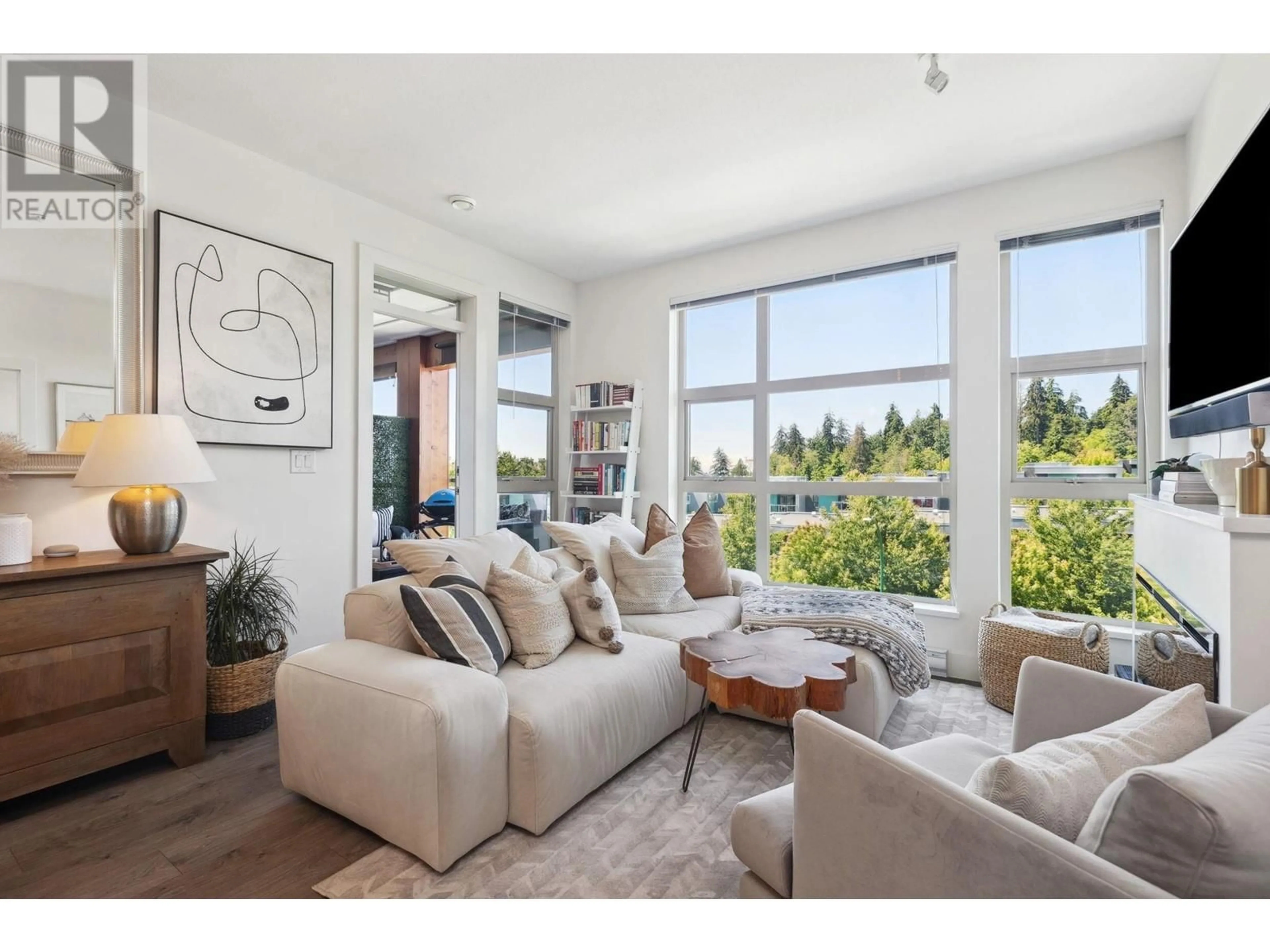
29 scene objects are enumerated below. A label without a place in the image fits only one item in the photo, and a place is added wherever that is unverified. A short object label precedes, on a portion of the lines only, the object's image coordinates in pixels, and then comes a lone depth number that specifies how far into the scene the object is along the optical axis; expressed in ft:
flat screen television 5.41
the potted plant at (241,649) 8.23
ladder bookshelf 14.89
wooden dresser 6.33
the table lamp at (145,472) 7.20
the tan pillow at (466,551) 7.41
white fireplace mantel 4.51
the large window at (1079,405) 9.99
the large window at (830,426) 11.82
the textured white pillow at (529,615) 7.13
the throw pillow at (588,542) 9.95
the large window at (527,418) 14.51
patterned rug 5.19
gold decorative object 4.86
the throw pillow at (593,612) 7.73
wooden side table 5.97
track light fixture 7.22
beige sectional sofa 5.38
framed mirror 7.51
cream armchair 2.50
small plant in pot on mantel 7.33
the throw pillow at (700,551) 11.19
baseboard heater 11.19
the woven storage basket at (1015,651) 8.76
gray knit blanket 8.30
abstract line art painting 8.70
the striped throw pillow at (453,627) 6.36
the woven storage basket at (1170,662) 5.63
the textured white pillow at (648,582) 9.98
